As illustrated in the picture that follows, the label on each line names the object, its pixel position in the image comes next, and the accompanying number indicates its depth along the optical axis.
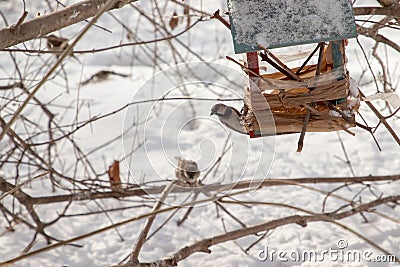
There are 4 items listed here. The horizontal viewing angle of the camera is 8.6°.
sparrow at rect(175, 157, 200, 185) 6.28
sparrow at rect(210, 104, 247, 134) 6.01
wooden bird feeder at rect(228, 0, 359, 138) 5.90
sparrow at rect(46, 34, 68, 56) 6.68
